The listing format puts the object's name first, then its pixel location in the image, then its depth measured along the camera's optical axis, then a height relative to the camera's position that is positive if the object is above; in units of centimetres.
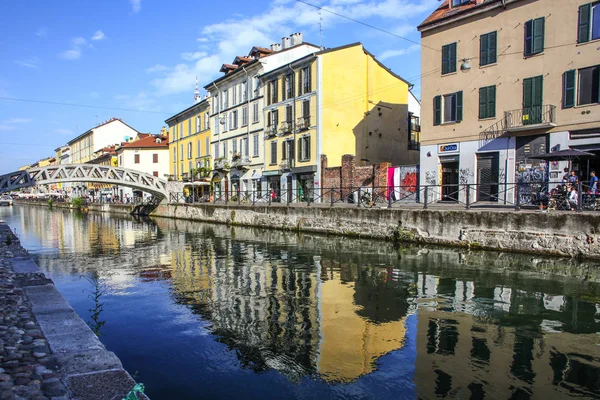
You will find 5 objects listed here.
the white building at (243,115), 3738 +663
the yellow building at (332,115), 3145 +528
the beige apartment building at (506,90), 1861 +448
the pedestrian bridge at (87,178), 3297 +68
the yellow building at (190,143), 4788 +505
